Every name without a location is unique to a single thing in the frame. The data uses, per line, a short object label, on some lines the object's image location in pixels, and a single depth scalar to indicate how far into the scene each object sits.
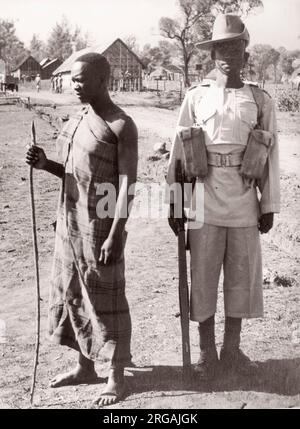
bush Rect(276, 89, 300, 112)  17.77
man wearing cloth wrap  2.94
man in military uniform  3.22
